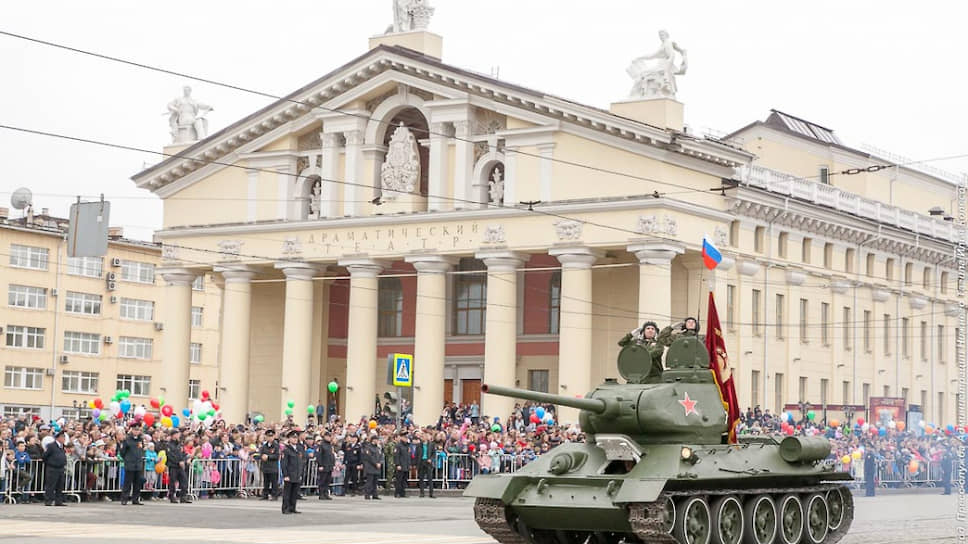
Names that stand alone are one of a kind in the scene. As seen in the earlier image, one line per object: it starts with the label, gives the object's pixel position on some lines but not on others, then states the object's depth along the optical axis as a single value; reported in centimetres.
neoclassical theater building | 5222
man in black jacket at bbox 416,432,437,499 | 3838
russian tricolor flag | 2703
